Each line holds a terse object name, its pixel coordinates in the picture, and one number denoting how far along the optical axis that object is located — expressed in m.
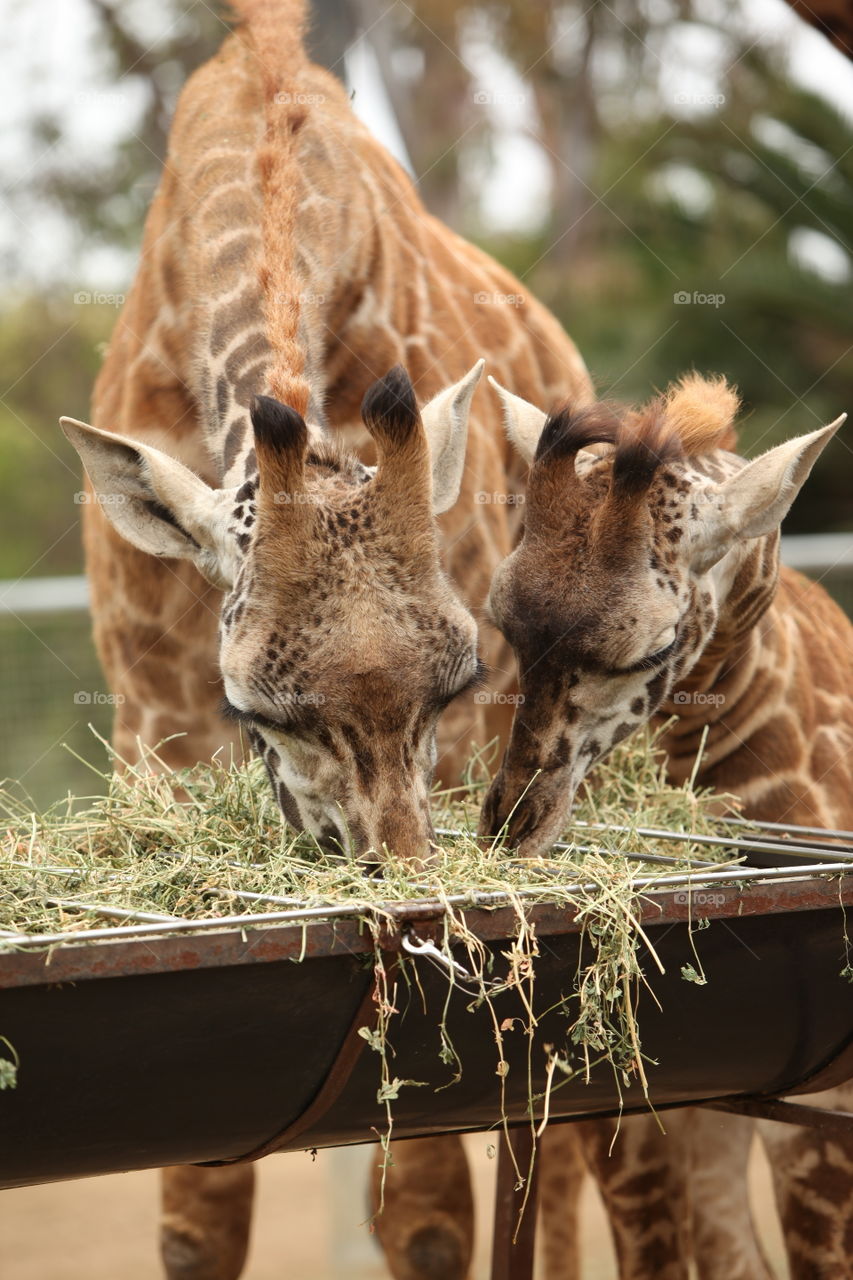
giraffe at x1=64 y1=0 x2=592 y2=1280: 7.01
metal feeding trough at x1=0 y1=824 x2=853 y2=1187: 5.11
